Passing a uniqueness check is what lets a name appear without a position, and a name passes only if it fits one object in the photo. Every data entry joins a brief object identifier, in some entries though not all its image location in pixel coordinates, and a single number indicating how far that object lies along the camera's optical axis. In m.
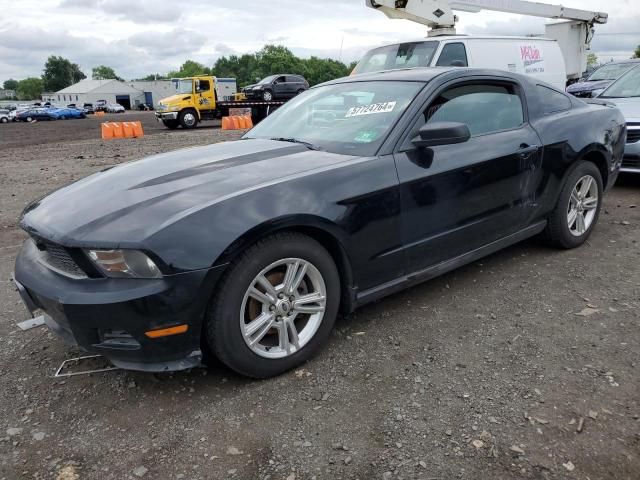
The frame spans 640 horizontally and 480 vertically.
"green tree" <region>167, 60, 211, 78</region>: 133.00
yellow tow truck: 21.95
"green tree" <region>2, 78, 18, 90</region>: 167.25
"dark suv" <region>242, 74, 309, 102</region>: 26.08
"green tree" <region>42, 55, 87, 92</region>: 125.50
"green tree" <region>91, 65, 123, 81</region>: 152.25
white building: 91.31
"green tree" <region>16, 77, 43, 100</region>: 127.81
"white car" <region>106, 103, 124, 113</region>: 64.38
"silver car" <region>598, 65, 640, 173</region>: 6.18
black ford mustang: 2.37
